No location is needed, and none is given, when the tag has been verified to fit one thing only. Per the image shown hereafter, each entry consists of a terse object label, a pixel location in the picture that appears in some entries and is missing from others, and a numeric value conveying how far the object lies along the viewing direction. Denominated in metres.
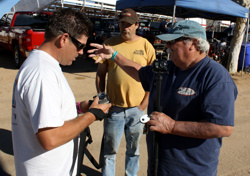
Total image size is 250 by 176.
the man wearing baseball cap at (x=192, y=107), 1.55
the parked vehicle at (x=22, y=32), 7.71
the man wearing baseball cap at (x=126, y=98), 2.78
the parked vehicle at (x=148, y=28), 14.04
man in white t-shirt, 1.31
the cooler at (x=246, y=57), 9.88
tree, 9.20
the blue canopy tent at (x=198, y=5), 6.66
